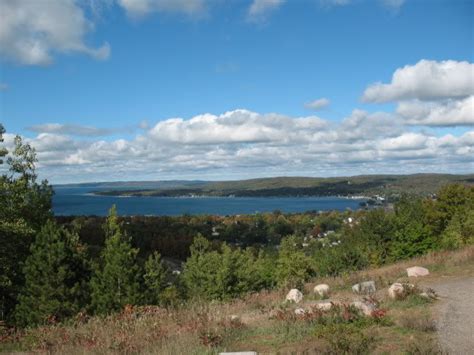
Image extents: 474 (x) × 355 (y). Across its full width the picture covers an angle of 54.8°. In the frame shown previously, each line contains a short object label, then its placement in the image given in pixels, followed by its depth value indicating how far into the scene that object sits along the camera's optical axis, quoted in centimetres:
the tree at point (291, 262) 3969
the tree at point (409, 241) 3367
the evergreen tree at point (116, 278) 2706
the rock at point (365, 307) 866
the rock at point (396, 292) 1014
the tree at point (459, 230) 3555
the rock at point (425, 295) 1015
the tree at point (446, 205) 5531
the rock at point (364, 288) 1198
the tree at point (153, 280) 3050
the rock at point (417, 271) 1447
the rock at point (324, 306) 908
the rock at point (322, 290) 1232
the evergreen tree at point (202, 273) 3563
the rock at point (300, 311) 899
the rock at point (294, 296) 1166
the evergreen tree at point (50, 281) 2402
